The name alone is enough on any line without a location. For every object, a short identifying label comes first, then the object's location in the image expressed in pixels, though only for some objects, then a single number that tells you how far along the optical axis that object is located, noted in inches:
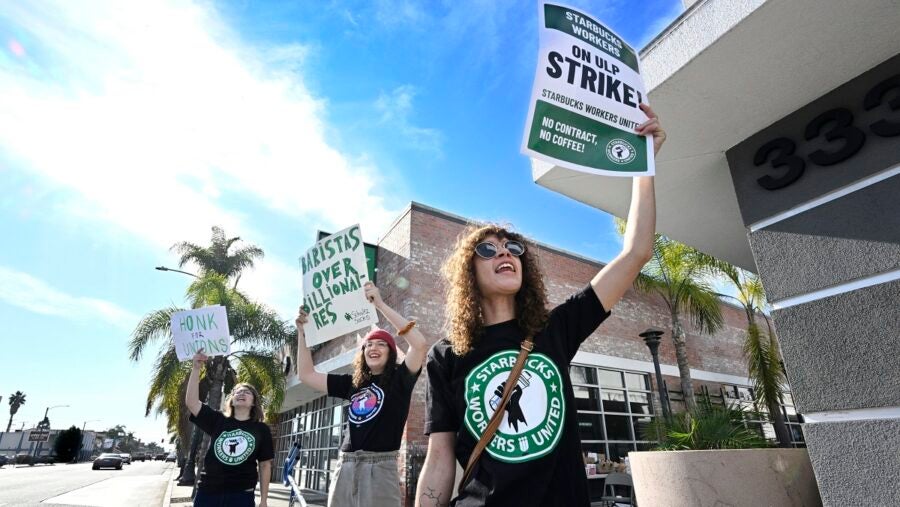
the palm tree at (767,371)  410.6
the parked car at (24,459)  1942.7
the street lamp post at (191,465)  658.6
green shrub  184.2
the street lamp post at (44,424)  2849.4
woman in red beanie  123.0
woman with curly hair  59.8
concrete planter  145.3
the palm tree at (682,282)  484.4
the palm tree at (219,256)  782.5
